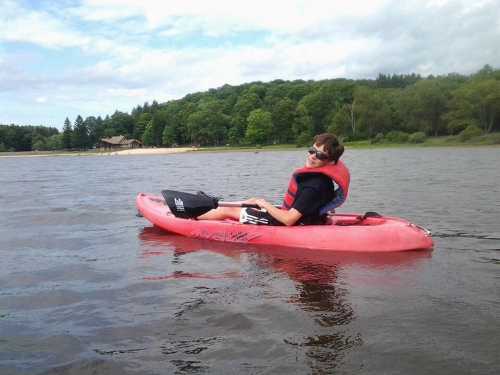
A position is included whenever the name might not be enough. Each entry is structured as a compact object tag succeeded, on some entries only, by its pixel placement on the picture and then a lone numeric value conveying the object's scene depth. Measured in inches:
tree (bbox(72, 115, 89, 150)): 4692.4
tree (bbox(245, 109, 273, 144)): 3683.6
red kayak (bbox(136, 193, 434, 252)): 273.0
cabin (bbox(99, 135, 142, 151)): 4832.7
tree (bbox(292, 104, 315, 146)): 3528.5
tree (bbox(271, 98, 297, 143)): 3627.0
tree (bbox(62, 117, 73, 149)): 4702.3
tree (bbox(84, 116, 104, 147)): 4981.8
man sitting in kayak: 276.1
